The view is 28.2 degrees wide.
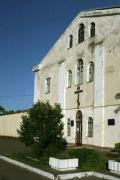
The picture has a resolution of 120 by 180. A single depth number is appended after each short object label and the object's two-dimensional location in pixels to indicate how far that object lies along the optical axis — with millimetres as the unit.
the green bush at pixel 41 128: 11269
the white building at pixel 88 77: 14317
